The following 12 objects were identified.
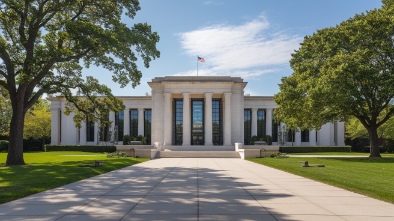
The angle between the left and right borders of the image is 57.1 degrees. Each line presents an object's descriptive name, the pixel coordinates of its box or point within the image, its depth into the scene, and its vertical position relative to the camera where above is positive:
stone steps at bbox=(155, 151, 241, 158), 43.31 -3.43
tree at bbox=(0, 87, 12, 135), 73.18 +1.40
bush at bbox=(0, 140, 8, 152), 59.62 -3.33
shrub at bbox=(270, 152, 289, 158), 39.21 -3.22
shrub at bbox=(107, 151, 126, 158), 39.58 -3.19
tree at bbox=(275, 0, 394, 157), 31.30 +4.58
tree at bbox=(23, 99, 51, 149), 68.69 +0.16
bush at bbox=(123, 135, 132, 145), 69.44 -2.56
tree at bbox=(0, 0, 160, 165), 24.44 +5.88
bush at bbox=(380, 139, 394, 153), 61.94 -3.55
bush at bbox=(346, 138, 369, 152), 70.72 -3.66
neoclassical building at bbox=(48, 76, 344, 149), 59.72 +1.37
